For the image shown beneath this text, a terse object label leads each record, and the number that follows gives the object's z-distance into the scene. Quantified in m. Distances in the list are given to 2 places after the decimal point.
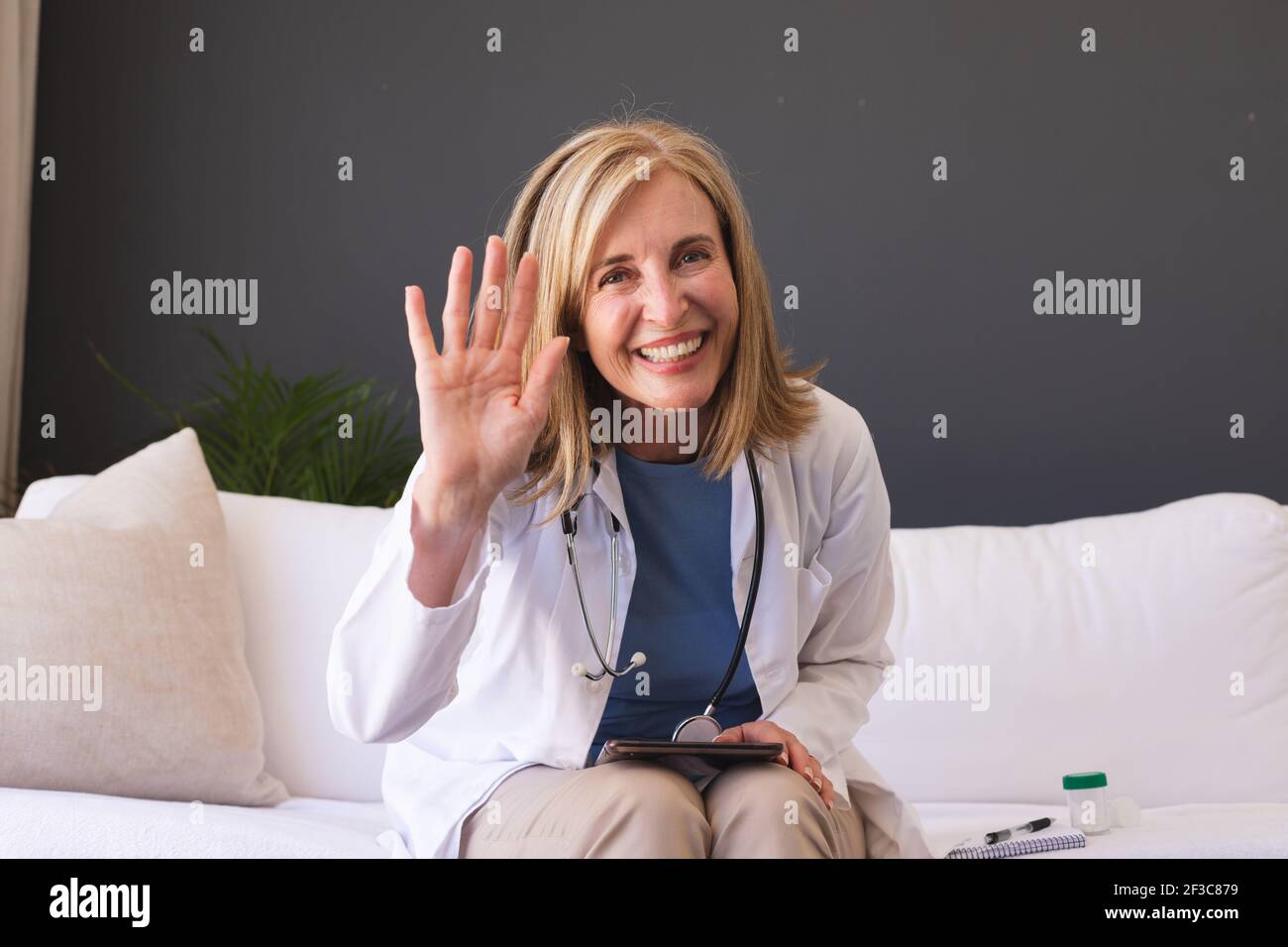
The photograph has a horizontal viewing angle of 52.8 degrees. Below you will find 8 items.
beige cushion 1.86
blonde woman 1.36
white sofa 2.10
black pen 1.80
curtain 2.94
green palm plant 2.87
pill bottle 1.87
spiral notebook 1.68
